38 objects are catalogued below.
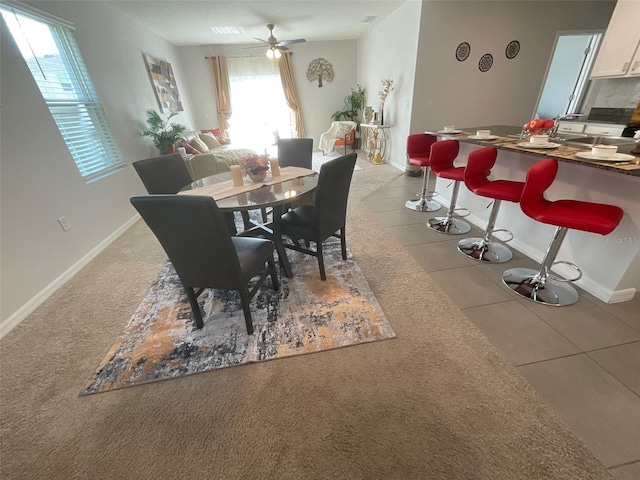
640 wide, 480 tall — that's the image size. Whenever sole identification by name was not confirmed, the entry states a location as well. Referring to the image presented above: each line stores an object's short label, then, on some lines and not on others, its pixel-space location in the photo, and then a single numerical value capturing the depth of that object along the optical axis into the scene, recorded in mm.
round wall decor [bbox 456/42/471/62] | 3848
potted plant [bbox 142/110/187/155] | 3754
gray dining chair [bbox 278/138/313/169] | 2752
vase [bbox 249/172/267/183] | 1973
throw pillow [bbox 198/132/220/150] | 5410
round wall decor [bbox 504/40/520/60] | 3924
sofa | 3791
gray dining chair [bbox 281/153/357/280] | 1640
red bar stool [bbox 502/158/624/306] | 1356
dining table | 1612
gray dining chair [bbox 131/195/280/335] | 1126
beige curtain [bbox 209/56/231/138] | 6168
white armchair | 5929
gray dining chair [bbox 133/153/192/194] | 2055
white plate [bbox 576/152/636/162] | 1356
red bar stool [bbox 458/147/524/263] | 1816
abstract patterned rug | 1421
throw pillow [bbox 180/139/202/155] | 4261
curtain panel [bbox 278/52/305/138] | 6344
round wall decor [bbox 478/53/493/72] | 3950
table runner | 1813
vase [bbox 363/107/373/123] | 5688
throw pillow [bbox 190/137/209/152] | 4586
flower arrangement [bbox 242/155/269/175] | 1940
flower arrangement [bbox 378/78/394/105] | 4836
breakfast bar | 1456
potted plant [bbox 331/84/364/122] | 6395
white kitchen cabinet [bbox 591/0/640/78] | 2750
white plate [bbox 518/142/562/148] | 1732
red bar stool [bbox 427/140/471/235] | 2404
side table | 5343
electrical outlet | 2244
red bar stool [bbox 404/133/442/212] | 2889
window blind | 2207
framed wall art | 4417
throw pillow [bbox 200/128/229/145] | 6102
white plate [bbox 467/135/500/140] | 2182
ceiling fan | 4305
